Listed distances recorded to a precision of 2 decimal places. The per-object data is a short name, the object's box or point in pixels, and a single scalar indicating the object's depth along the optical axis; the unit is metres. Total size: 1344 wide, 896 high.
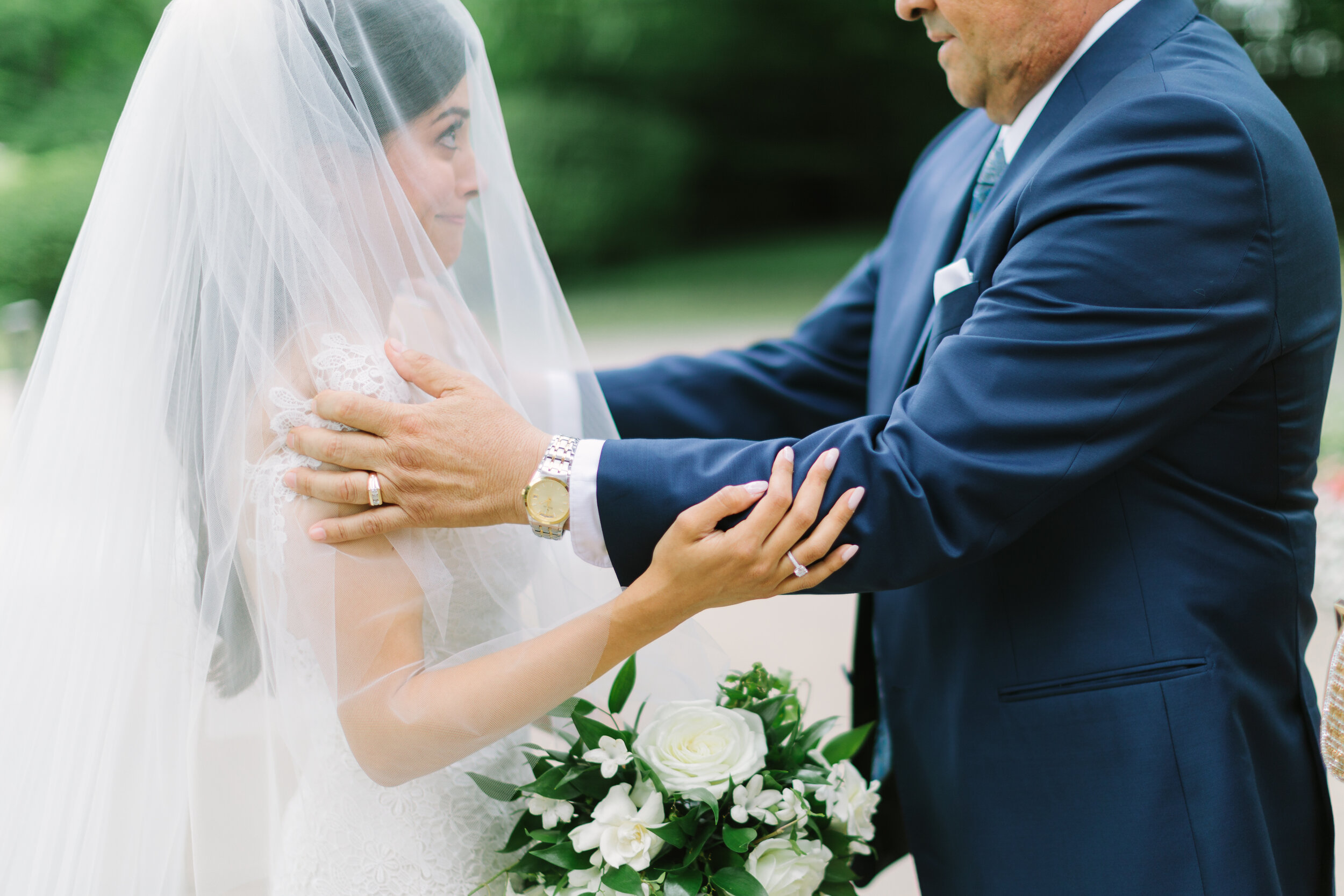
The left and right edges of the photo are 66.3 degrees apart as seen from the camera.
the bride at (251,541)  1.51
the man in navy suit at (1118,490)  1.52
